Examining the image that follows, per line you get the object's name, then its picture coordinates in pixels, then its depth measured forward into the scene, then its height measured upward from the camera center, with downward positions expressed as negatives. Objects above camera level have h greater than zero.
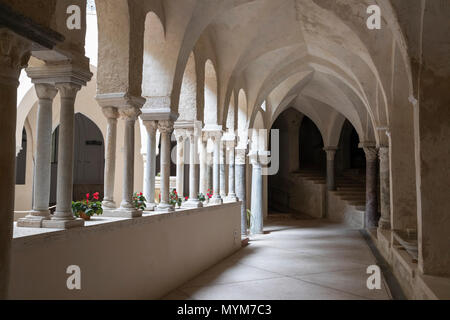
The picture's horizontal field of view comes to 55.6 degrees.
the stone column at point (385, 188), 10.13 -0.31
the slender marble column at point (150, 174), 6.27 +0.01
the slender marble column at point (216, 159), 9.35 +0.35
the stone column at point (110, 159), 5.15 +0.18
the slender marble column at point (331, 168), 17.89 +0.32
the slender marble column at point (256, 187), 13.28 -0.40
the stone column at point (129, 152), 5.20 +0.28
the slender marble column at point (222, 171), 10.13 +0.08
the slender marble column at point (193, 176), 7.53 -0.02
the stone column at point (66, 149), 3.91 +0.24
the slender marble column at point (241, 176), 12.23 -0.03
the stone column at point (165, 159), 6.43 +0.24
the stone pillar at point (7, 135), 2.71 +0.25
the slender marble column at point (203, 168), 8.84 +0.14
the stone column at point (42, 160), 3.75 +0.13
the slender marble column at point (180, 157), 7.86 +0.33
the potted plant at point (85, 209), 4.38 -0.36
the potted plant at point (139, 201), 5.50 -0.36
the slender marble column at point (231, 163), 11.05 +0.31
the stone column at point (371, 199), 13.73 -0.75
